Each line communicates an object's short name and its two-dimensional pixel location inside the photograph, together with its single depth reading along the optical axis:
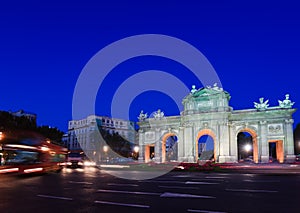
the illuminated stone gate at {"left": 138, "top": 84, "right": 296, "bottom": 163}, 51.03
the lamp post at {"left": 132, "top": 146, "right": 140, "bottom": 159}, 115.59
